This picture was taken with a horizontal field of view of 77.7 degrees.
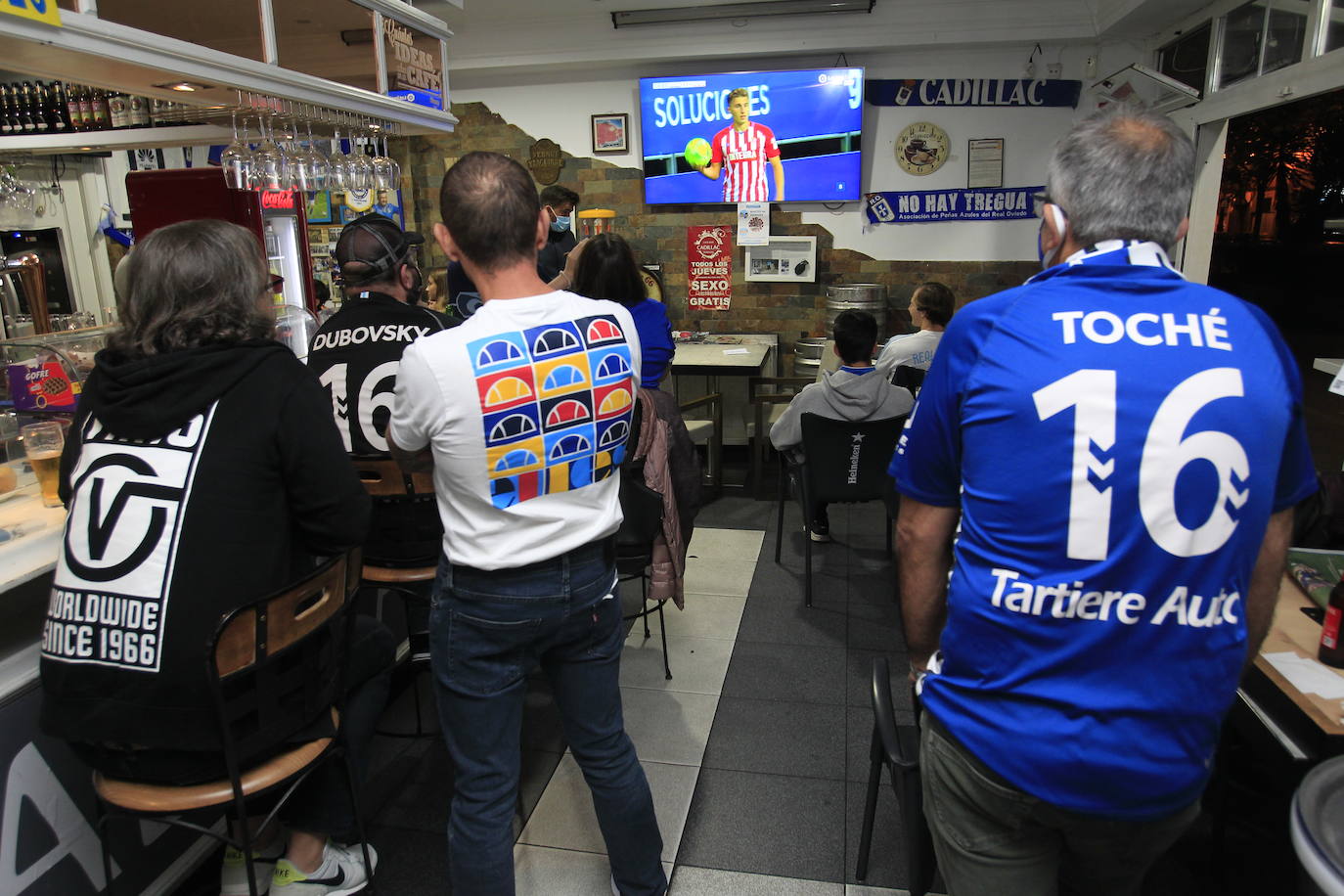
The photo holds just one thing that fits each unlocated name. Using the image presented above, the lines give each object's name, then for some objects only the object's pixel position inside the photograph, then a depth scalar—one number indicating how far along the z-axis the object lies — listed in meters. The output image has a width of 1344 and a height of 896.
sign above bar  3.13
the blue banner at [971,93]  5.01
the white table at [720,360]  4.49
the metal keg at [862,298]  5.14
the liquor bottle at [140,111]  3.07
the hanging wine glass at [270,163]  2.74
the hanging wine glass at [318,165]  2.87
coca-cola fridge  3.80
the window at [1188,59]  4.17
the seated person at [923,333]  3.61
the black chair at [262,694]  1.34
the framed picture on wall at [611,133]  5.51
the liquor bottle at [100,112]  3.24
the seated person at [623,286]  2.75
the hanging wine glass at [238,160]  2.71
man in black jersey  2.01
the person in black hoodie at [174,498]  1.33
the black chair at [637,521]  2.39
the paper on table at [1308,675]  1.35
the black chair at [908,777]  1.36
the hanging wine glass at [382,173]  3.08
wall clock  5.17
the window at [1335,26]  3.02
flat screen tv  5.13
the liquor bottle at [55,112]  3.28
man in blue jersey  0.93
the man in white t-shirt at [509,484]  1.33
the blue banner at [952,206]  5.15
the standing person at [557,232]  3.71
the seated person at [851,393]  3.12
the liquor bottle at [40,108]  3.28
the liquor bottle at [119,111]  3.12
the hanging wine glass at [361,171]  3.01
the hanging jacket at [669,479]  2.50
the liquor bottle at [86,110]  3.24
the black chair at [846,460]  3.04
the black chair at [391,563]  1.96
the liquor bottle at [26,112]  3.29
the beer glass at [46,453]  1.81
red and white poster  5.48
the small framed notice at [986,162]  5.11
